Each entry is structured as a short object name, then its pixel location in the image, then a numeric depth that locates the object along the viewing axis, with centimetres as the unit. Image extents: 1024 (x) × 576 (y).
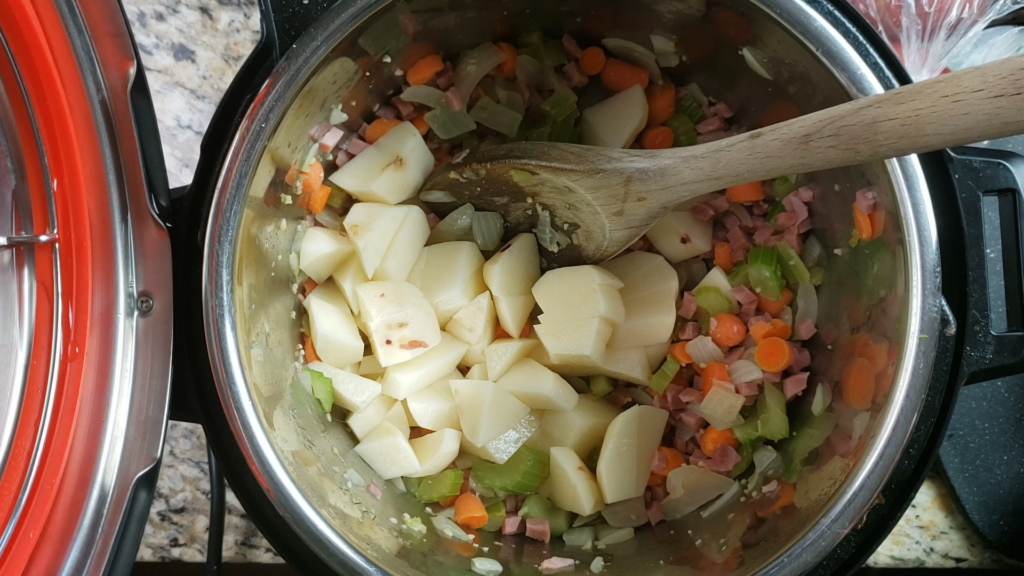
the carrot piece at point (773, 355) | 34
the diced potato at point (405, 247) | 35
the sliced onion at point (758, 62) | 33
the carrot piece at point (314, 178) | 34
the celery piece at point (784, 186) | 35
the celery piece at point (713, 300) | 36
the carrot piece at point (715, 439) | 35
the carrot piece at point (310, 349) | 34
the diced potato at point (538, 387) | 36
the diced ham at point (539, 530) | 35
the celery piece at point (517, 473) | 35
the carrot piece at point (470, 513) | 35
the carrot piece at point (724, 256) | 37
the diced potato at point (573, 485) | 35
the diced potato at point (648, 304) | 36
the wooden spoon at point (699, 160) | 24
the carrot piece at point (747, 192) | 36
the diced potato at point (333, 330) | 34
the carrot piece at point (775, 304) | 35
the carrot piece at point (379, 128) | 36
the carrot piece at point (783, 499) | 32
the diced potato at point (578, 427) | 36
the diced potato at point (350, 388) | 34
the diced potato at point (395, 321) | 35
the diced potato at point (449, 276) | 36
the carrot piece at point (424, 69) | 35
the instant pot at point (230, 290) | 28
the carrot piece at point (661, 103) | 37
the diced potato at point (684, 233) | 37
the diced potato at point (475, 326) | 36
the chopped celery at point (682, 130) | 37
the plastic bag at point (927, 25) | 35
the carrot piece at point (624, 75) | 37
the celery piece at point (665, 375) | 36
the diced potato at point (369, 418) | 34
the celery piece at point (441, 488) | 35
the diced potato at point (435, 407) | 36
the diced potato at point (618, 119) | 36
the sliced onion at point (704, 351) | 36
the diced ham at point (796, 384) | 34
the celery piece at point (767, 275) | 35
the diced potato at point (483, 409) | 35
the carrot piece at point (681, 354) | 36
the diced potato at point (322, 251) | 34
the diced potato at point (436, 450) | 35
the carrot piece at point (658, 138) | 37
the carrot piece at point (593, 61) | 37
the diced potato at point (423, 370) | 35
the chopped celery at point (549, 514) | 35
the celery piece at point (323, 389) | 34
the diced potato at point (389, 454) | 34
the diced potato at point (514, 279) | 36
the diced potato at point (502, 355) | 36
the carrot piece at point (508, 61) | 36
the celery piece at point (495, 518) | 35
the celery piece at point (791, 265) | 35
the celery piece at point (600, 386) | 37
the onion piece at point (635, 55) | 36
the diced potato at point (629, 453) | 35
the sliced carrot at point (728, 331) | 35
